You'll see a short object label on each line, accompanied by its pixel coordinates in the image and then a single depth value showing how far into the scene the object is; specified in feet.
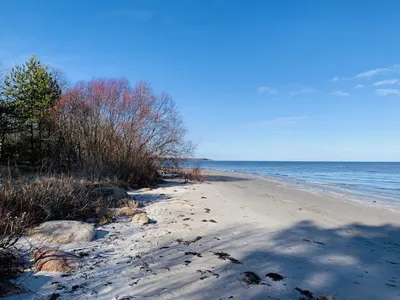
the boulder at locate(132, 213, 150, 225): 20.57
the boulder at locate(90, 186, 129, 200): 25.72
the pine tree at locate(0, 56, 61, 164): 57.06
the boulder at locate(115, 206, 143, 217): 22.90
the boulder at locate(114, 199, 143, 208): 25.84
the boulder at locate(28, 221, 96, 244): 15.33
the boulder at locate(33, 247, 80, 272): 11.51
